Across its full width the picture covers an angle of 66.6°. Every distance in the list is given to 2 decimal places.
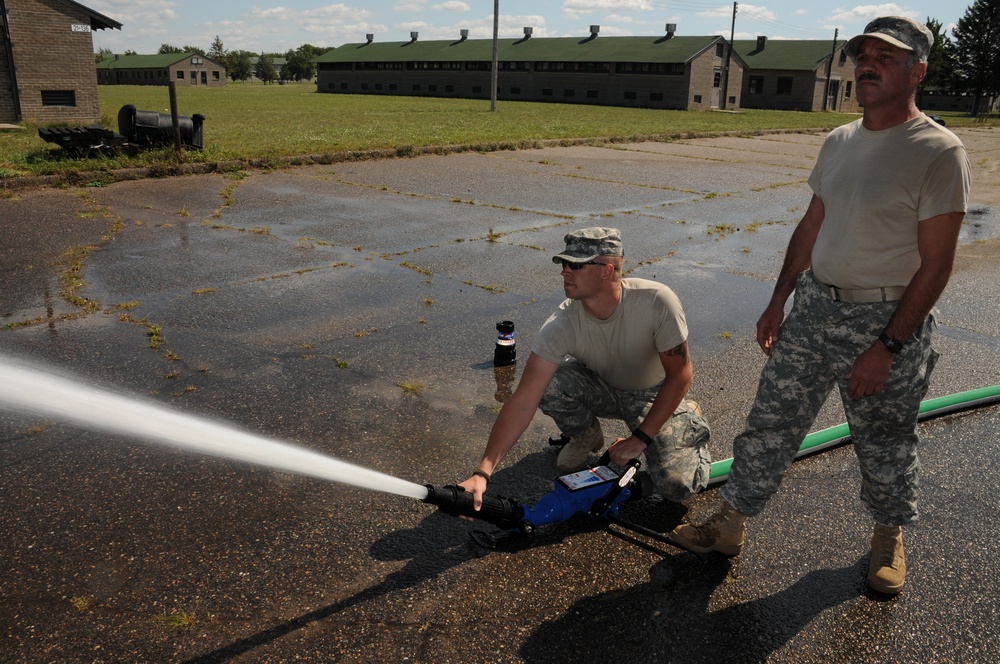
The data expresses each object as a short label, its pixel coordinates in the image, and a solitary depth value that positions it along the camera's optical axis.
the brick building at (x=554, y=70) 59.06
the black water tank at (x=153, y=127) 14.34
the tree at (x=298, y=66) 162.88
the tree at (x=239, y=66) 165.38
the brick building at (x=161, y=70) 103.88
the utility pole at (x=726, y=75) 61.12
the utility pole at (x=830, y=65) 65.31
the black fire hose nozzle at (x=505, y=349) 5.44
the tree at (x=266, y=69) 168.00
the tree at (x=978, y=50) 68.31
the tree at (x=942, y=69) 72.25
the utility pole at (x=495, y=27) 37.94
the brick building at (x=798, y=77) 65.19
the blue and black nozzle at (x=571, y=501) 3.26
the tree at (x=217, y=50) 171.25
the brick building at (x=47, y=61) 25.20
